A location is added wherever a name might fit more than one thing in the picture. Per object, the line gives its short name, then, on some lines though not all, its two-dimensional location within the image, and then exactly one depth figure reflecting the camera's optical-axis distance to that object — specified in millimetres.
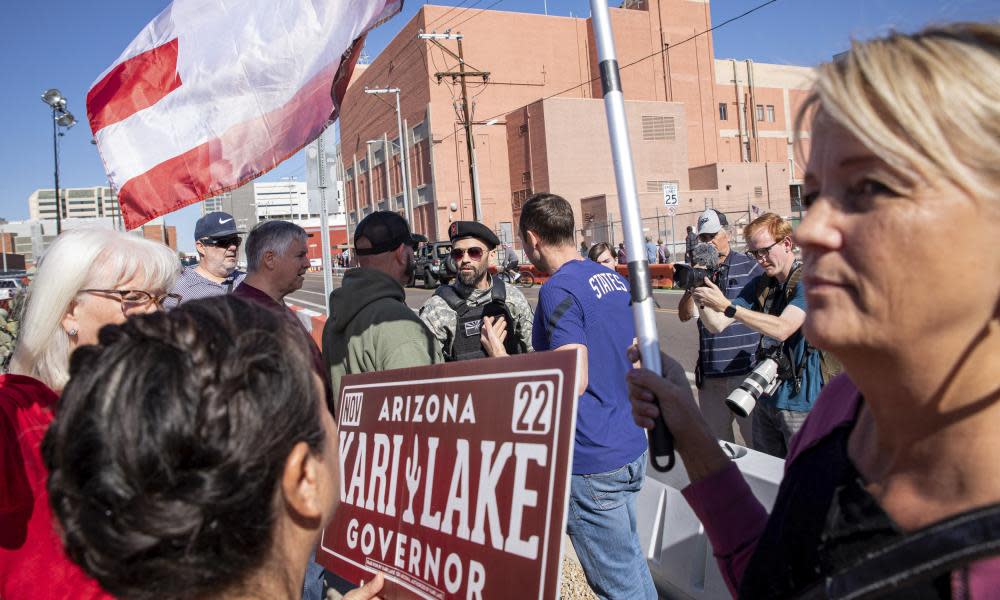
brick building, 46469
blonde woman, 959
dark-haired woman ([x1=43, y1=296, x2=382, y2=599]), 1047
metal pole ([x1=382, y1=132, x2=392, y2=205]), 56969
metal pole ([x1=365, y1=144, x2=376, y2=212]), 63406
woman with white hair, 1716
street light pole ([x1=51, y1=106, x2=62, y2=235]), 19261
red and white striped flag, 3215
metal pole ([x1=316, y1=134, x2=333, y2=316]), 6516
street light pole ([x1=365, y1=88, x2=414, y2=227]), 44553
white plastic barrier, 3340
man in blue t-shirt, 2754
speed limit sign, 22531
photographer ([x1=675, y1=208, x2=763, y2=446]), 4410
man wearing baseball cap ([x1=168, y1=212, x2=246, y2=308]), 5613
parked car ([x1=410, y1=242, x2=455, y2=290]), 30695
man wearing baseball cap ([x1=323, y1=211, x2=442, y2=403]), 3080
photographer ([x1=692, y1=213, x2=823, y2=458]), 3709
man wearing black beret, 4059
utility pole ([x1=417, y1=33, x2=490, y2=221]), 27391
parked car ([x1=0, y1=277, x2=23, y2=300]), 27266
